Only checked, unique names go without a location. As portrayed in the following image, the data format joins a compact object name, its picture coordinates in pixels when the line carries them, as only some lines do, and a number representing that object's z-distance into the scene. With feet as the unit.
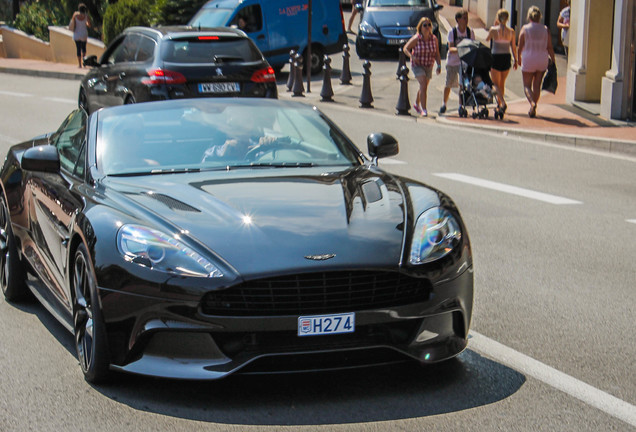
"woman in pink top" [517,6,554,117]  63.36
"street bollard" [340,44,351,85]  85.97
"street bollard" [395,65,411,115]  68.46
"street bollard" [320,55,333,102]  76.69
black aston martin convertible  16.07
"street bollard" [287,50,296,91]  82.43
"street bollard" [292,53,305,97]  79.61
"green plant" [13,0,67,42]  139.23
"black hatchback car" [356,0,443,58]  99.86
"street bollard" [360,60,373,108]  72.64
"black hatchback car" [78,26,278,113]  51.21
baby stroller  62.13
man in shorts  65.82
